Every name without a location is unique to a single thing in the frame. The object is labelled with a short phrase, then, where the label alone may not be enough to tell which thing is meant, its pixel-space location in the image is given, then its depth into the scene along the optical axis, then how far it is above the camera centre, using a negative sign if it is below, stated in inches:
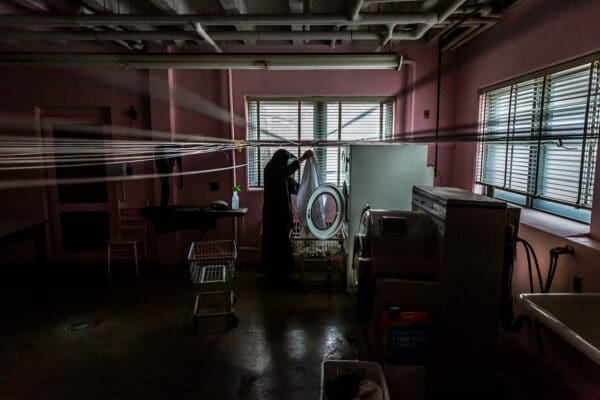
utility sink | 59.5 -28.3
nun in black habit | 162.1 -26.1
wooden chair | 188.4 -42.4
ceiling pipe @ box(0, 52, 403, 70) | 143.3 +39.5
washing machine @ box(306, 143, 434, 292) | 146.0 -8.2
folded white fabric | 75.2 -50.4
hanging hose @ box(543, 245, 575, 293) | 92.9 -27.5
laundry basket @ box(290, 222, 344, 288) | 166.6 -44.6
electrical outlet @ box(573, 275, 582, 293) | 90.0 -32.5
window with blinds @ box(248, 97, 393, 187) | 188.2 +17.7
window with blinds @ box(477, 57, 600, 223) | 96.0 +4.2
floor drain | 127.4 -62.2
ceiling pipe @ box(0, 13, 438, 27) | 110.8 +43.9
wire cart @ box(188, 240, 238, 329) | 128.5 -46.0
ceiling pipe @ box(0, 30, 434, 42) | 130.3 +47.0
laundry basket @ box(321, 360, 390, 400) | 81.7 -50.0
